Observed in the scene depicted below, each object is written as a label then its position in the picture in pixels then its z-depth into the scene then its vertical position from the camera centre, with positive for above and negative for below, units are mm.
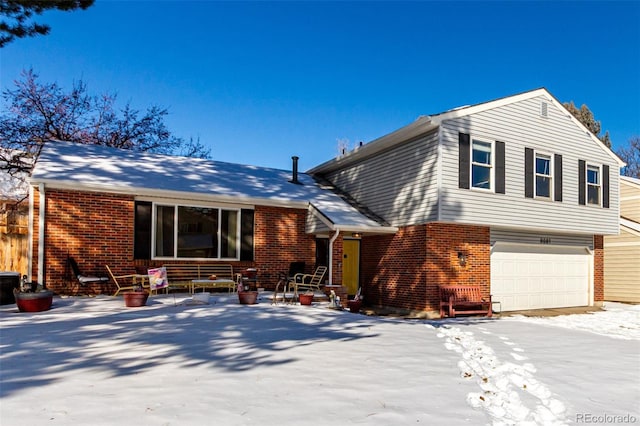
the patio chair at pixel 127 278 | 11117 -1387
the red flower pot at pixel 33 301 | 8781 -1463
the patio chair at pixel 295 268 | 14055 -1236
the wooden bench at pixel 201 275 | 12203 -1354
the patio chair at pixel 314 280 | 13549 -1577
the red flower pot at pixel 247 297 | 10609 -1618
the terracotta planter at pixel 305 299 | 11273 -1748
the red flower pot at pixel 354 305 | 12383 -2076
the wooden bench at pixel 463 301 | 12344 -1970
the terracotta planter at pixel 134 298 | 9578 -1526
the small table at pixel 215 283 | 11727 -1517
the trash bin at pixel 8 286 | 9789 -1310
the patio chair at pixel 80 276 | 10892 -1224
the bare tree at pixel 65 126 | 21656 +5374
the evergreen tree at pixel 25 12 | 9859 +4791
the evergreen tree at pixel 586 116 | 32347 +8339
